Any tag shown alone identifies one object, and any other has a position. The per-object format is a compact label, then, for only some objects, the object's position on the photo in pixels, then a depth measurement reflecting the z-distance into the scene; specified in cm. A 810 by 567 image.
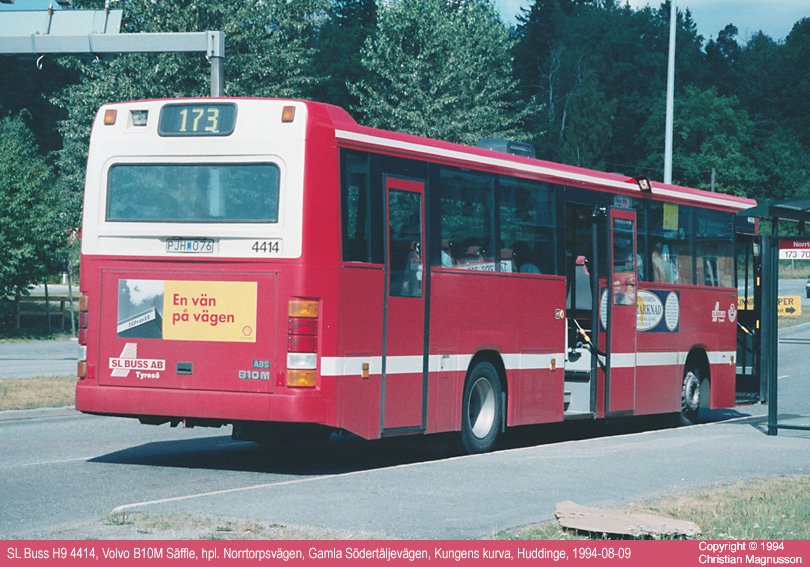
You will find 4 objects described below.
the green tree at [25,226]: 3956
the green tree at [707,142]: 9544
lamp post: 2947
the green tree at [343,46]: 7569
